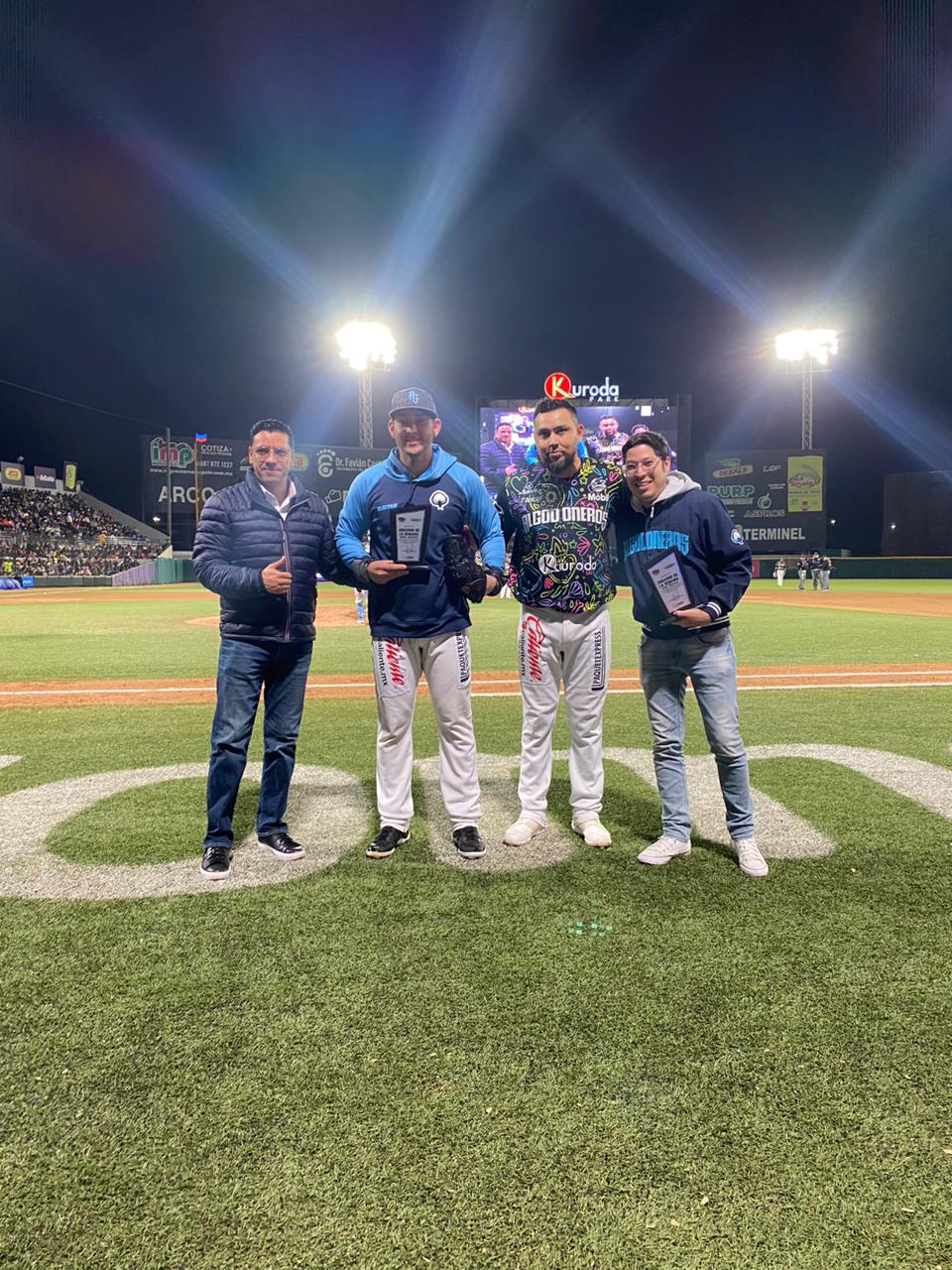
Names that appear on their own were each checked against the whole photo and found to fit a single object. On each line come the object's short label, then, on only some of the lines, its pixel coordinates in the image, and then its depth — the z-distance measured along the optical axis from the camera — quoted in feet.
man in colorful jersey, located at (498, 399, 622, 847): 12.47
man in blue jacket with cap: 12.19
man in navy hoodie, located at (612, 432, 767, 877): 11.41
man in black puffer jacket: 11.78
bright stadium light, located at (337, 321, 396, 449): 134.62
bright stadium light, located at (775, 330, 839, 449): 145.28
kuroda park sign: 128.53
